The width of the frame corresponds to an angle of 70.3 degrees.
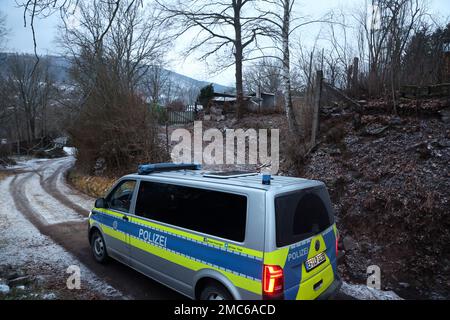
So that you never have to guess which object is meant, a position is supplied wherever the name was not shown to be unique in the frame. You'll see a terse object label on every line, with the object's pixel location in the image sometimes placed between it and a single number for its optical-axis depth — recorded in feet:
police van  11.19
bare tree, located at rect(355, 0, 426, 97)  35.50
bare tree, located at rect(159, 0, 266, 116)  63.72
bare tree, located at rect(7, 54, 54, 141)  153.89
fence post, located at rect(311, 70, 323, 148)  33.94
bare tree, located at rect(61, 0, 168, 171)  44.78
